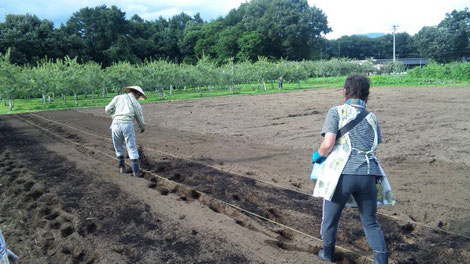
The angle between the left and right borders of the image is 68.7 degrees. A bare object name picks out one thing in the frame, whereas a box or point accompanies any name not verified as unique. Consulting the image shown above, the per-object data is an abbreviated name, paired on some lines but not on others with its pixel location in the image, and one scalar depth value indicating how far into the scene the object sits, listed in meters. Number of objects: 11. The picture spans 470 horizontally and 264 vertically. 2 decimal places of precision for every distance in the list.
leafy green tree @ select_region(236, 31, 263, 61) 71.81
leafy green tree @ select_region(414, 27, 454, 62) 71.31
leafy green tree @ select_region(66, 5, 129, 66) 57.59
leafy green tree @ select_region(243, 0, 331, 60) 71.00
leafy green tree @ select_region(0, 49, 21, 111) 23.70
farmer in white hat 7.17
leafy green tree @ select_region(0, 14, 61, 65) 44.97
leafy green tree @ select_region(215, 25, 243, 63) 72.25
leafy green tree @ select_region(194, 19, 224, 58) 73.25
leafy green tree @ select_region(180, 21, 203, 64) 73.50
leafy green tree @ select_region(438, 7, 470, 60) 71.12
